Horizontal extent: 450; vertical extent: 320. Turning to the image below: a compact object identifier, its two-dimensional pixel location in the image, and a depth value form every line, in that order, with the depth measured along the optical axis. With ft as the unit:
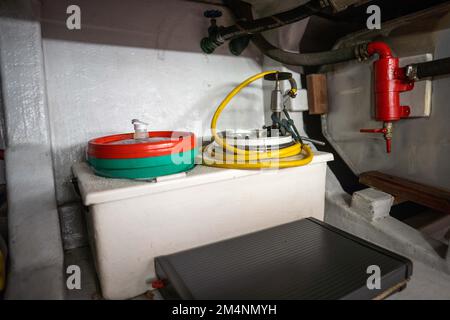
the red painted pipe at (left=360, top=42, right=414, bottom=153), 3.25
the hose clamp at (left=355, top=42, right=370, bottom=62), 3.44
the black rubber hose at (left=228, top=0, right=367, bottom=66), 3.61
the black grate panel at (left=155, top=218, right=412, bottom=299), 2.10
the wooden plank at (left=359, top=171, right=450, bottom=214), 3.08
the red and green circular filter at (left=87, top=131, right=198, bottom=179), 2.45
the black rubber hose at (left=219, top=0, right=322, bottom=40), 3.12
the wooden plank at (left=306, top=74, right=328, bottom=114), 4.36
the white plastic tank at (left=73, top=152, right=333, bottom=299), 2.32
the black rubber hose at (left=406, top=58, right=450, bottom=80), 2.83
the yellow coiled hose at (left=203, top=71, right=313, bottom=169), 2.84
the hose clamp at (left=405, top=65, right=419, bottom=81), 3.10
